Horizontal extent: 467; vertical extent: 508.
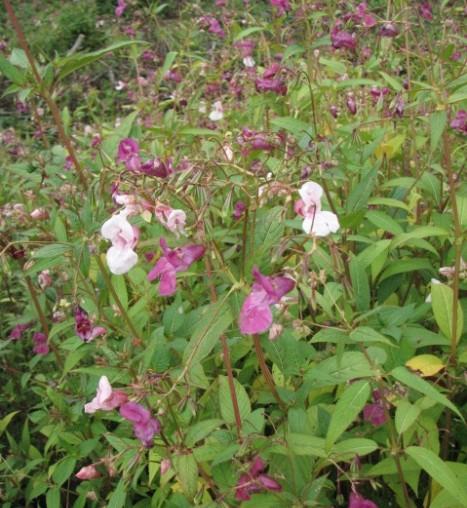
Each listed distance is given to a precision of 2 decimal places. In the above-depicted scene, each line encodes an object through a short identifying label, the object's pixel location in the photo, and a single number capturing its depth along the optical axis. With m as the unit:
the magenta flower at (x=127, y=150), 0.54
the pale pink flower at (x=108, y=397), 0.41
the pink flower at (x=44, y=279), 0.72
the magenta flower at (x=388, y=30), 0.75
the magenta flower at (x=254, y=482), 0.41
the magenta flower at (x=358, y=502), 0.41
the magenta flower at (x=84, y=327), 0.51
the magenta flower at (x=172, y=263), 0.38
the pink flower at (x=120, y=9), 1.19
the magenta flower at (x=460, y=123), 0.65
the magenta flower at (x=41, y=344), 0.76
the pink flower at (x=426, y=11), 0.83
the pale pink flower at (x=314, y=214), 0.39
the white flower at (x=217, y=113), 0.95
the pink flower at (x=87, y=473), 0.50
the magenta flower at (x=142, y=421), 0.40
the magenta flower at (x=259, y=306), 0.35
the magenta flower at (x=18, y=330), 0.82
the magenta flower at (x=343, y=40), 0.73
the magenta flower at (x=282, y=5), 0.74
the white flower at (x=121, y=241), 0.40
